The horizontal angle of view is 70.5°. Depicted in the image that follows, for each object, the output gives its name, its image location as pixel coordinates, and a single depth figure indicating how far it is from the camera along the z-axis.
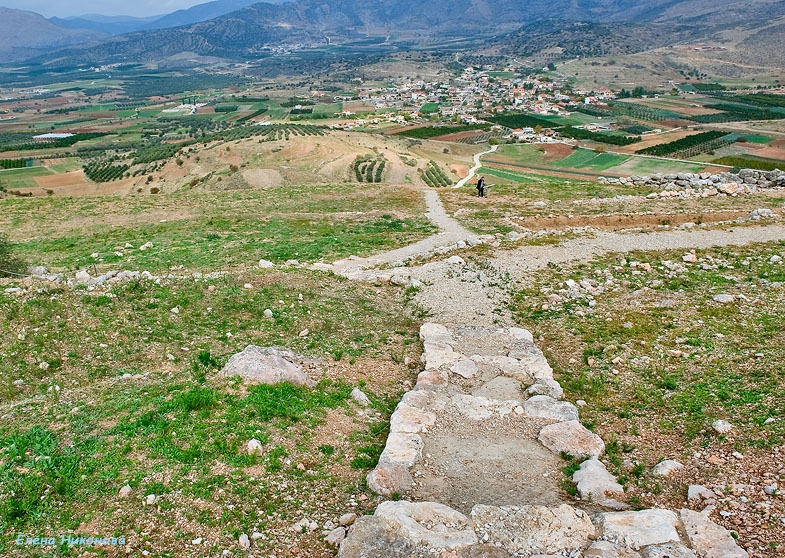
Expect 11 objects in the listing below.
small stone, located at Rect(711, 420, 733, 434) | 13.22
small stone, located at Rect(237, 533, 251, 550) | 9.75
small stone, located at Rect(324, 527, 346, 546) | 10.01
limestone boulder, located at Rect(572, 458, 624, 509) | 11.37
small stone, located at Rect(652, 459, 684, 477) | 12.18
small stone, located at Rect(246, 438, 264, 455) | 11.93
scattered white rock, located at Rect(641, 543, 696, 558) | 9.52
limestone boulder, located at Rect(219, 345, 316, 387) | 14.83
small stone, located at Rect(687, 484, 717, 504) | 11.15
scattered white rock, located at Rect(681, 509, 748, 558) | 9.63
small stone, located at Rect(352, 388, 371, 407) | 14.95
